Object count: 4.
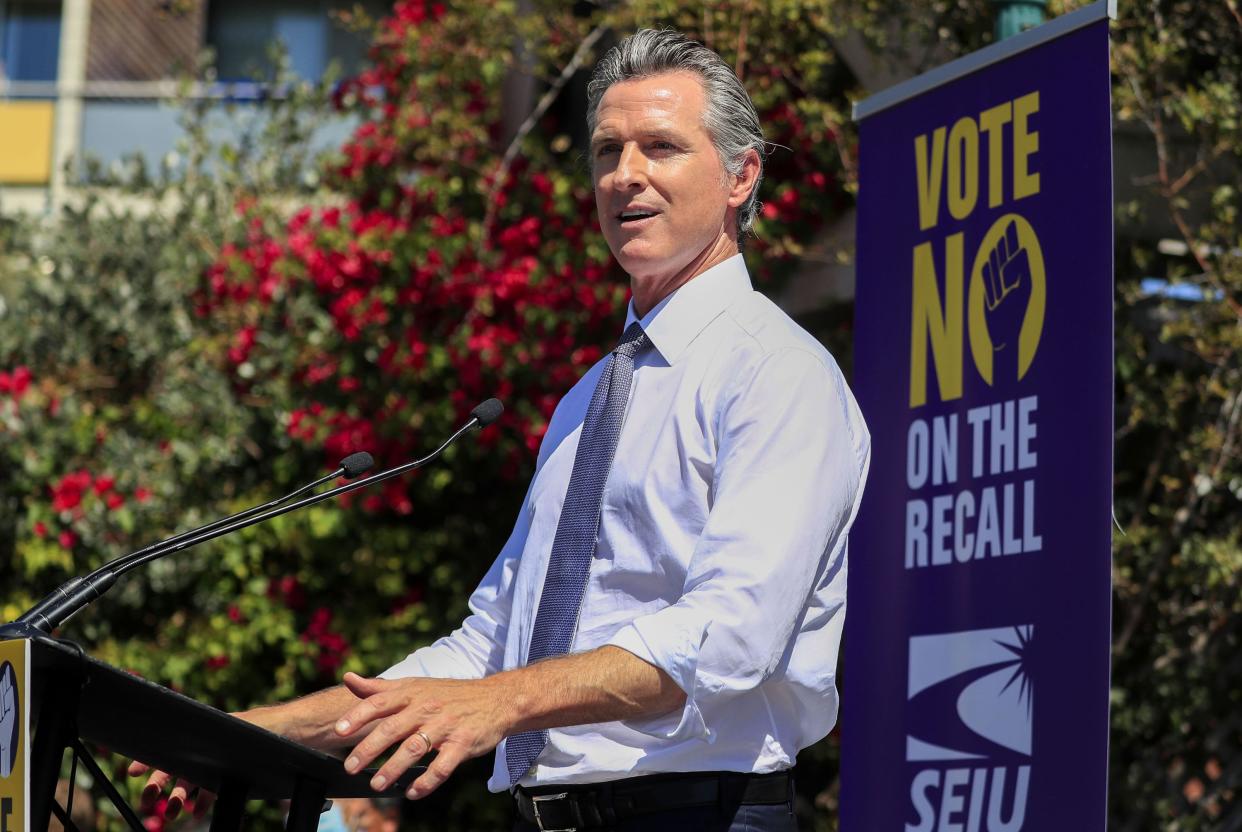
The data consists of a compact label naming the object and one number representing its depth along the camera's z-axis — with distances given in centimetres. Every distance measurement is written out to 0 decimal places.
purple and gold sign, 366
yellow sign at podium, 284
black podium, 286
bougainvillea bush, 666
